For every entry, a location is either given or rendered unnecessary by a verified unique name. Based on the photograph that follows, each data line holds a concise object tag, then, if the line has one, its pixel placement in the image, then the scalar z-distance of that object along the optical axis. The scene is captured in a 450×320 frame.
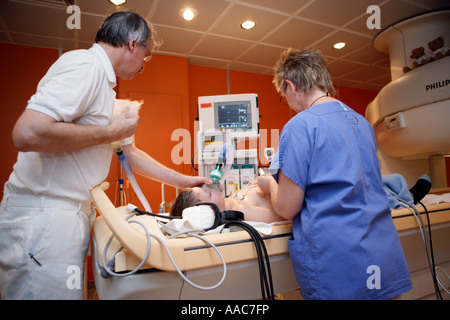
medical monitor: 2.84
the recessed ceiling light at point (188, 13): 2.69
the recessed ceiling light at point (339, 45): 3.50
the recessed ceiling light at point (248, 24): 2.96
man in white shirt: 0.86
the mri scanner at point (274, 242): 0.84
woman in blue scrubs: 0.93
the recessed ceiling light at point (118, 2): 2.52
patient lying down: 1.48
